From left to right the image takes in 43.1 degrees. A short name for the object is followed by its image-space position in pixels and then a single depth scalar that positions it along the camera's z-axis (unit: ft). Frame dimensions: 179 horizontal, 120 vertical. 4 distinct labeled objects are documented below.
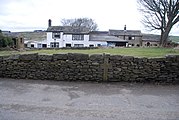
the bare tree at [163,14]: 115.85
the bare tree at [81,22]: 256.93
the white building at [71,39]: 203.82
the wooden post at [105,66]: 29.30
